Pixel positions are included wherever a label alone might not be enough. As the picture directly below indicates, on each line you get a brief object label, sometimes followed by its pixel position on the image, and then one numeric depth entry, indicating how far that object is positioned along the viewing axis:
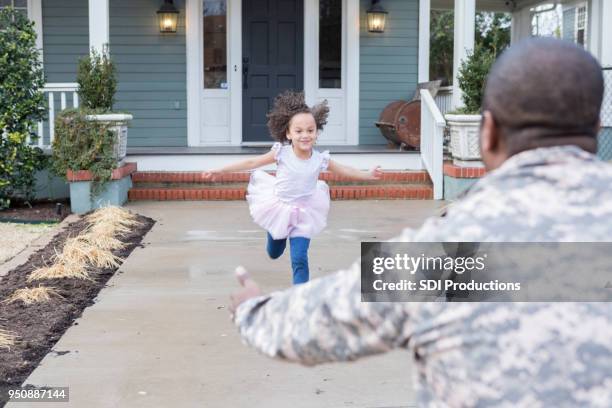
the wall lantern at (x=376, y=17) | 12.64
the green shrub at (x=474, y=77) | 9.98
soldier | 1.33
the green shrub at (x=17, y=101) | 9.27
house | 12.39
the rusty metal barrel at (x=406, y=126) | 11.80
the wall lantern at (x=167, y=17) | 12.29
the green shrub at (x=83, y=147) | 9.36
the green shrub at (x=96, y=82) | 9.81
